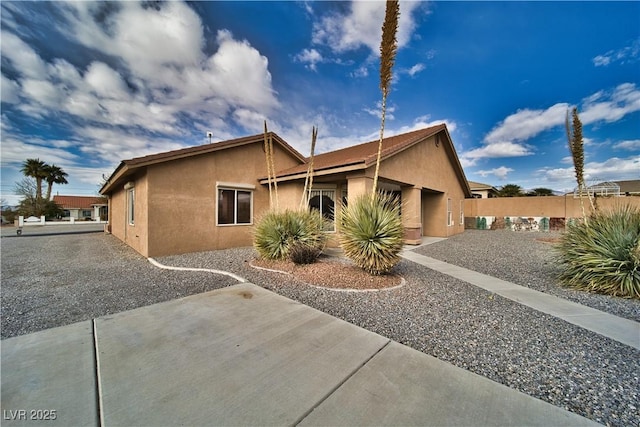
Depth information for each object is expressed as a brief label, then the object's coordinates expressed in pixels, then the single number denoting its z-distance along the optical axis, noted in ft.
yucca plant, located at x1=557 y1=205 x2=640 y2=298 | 17.16
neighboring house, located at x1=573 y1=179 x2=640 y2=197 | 71.07
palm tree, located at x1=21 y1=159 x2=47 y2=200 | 123.44
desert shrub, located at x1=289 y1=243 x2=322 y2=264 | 24.10
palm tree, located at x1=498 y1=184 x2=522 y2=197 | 126.50
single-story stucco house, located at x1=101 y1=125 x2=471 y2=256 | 30.01
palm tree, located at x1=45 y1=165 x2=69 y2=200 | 131.85
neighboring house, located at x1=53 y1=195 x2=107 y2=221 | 150.28
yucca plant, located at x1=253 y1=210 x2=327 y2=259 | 25.61
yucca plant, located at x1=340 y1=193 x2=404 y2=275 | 19.83
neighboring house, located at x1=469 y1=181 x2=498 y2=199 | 108.37
